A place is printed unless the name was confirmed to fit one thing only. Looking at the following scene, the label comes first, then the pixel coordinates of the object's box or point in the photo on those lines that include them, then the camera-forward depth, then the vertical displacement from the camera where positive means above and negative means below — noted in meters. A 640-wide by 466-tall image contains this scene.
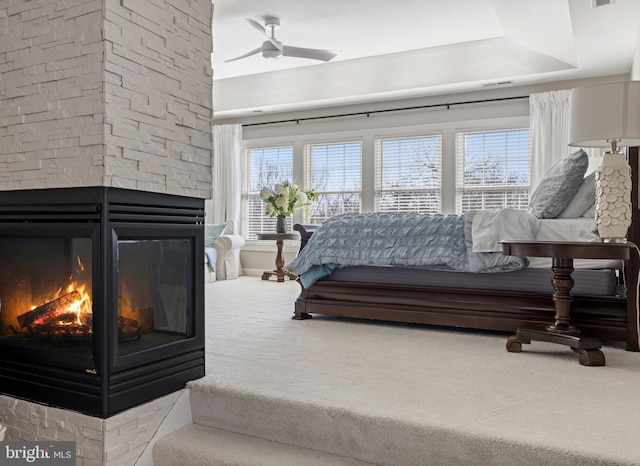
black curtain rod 6.29 +1.45
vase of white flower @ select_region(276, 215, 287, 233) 6.76 +0.01
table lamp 2.71 +0.46
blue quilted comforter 3.37 -0.14
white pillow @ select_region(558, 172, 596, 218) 3.41 +0.15
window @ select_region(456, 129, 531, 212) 6.25 +0.65
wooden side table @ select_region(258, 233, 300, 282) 6.61 -0.39
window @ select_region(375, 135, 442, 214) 6.71 +0.64
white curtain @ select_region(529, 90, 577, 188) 5.86 +1.05
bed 3.00 -0.44
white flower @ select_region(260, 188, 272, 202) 6.88 +0.40
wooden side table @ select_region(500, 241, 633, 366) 2.53 -0.31
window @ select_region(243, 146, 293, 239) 7.62 +0.70
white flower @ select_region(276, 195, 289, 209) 6.83 +0.30
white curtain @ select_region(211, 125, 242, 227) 7.71 +0.76
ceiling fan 5.15 +1.69
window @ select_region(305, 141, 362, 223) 7.19 +0.64
